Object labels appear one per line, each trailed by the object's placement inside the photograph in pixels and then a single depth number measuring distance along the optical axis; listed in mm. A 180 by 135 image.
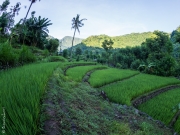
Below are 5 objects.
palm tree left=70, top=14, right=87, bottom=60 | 34812
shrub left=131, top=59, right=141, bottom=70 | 32938
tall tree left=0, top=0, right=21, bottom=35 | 30198
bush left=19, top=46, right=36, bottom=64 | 10430
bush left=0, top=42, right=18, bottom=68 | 7405
